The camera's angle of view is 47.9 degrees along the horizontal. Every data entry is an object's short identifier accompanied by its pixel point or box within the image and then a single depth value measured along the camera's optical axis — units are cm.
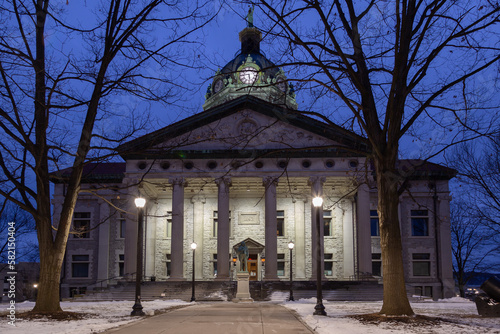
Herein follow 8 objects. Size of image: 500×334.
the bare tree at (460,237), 5303
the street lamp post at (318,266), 1830
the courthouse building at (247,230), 4628
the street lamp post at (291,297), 3411
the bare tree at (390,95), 1570
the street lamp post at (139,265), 1845
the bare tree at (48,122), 1711
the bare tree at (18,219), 5116
